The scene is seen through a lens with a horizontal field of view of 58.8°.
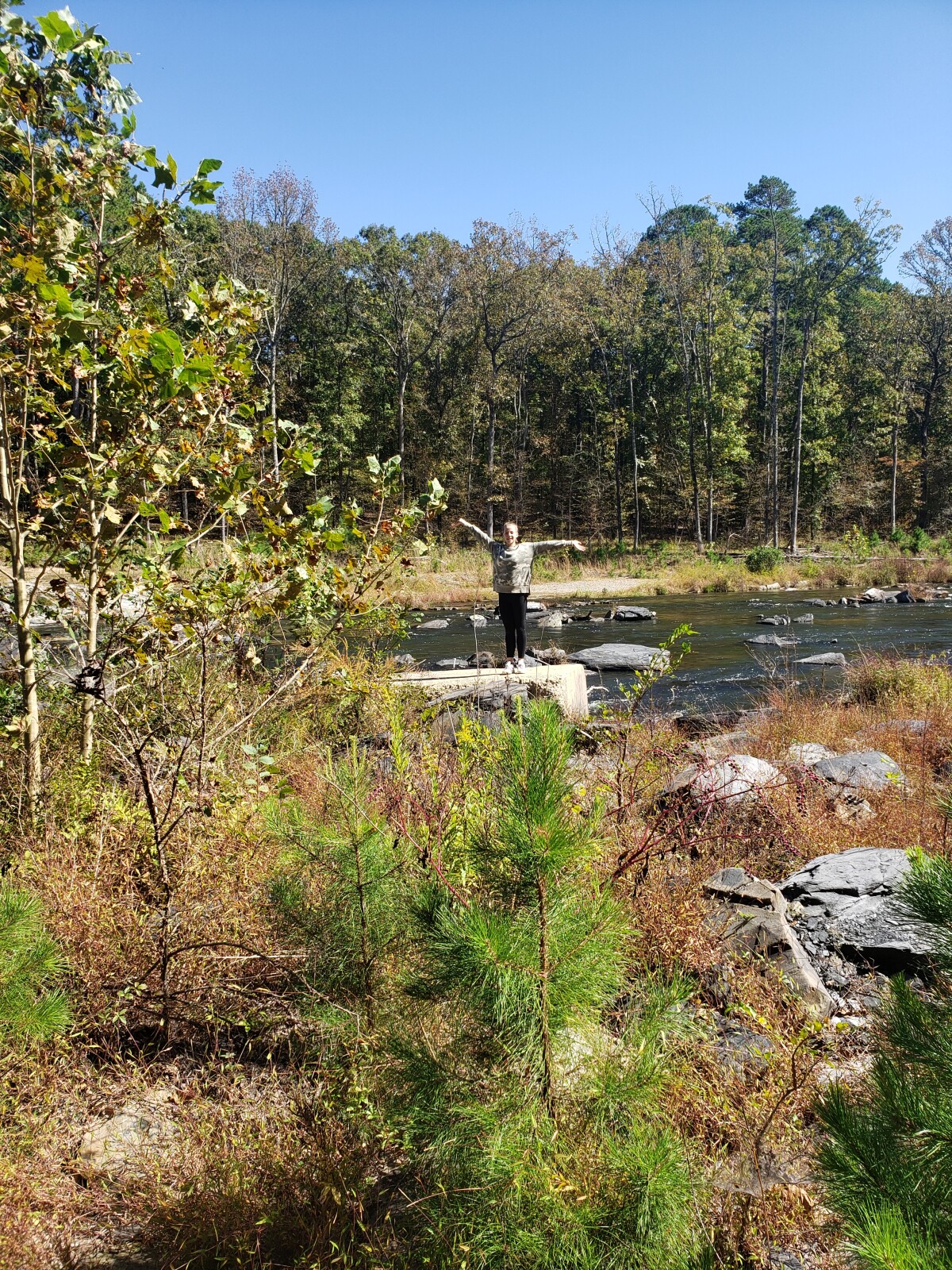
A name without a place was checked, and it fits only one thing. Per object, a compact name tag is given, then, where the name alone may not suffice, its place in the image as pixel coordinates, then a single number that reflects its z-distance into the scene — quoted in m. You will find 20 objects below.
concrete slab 8.57
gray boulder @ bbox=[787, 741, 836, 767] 7.16
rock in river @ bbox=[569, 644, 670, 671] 14.29
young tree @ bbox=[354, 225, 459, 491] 41.62
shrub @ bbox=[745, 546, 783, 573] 30.78
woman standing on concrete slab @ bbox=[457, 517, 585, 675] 9.65
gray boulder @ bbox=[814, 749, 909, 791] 6.08
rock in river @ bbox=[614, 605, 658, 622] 22.02
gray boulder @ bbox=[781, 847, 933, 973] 3.91
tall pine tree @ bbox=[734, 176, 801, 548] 37.88
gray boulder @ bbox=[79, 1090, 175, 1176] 2.60
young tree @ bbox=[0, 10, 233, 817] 3.30
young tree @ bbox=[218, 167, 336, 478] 35.06
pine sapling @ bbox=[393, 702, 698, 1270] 1.71
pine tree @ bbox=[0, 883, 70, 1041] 2.30
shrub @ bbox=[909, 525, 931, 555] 32.22
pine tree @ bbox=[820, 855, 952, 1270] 1.35
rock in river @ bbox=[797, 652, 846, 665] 13.84
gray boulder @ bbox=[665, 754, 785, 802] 5.07
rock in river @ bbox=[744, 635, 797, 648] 16.35
